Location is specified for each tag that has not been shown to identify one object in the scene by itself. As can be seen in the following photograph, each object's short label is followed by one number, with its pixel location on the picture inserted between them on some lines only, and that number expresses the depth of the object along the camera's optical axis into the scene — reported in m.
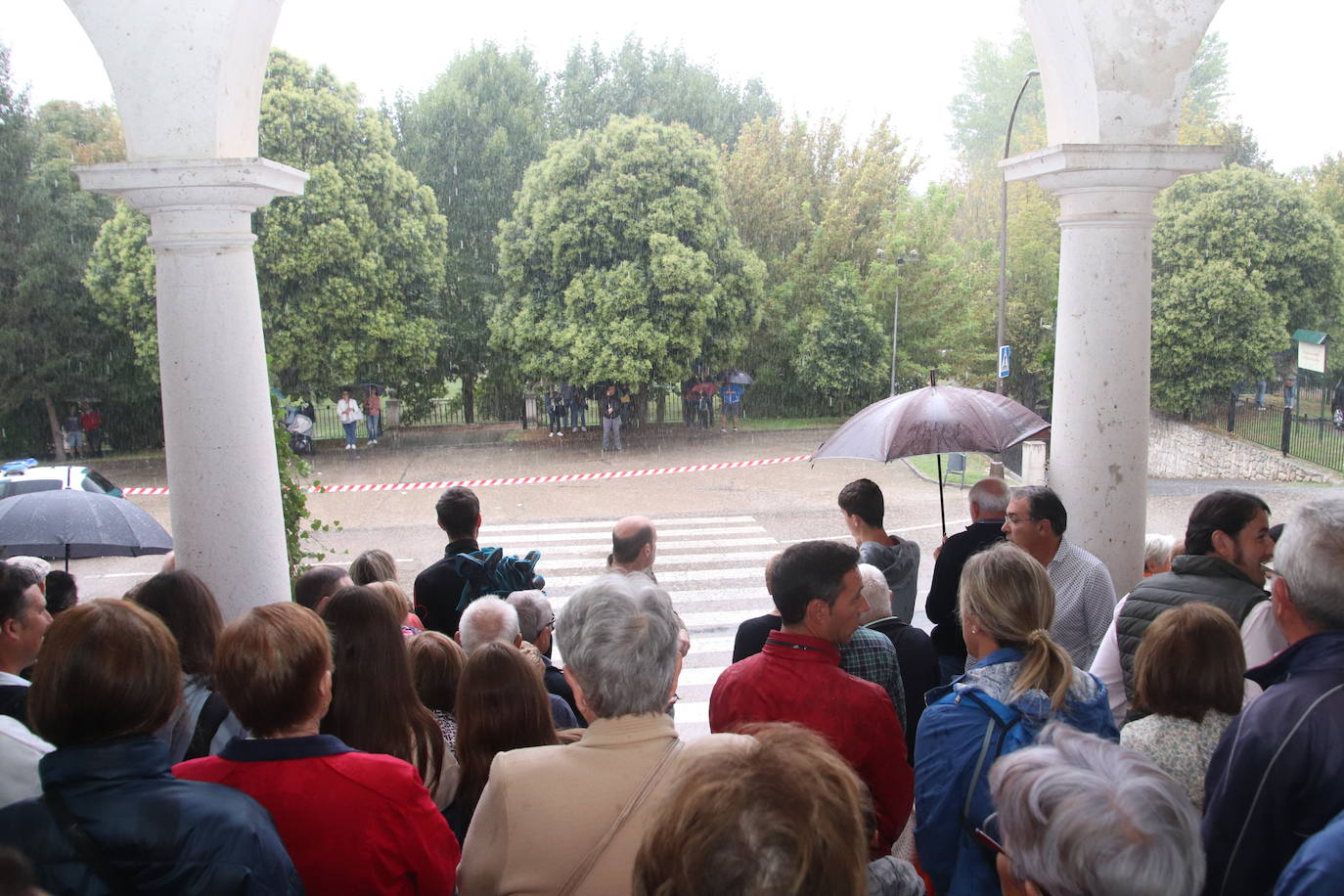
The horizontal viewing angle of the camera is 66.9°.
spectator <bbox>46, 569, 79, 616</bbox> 3.76
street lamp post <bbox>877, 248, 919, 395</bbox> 23.96
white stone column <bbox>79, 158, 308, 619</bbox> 4.62
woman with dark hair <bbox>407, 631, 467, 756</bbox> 3.18
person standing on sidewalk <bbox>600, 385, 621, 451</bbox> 22.19
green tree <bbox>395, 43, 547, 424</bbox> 26.72
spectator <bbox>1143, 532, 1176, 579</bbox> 5.30
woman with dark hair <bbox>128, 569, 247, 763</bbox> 2.92
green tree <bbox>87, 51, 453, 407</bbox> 21.59
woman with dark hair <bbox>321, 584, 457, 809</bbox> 2.76
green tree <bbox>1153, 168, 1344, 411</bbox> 20.97
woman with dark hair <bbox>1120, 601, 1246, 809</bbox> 2.60
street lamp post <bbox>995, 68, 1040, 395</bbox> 18.89
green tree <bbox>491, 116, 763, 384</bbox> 22.17
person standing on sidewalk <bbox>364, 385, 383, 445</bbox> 23.58
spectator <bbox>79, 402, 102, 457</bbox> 22.52
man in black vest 3.32
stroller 20.95
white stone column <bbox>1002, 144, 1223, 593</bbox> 4.73
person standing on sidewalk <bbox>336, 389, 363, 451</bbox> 22.67
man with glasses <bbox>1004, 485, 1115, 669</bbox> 4.14
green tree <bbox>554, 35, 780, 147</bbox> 35.03
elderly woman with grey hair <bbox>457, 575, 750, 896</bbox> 1.96
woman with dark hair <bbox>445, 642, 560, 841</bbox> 2.73
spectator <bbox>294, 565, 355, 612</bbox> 3.97
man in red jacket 2.66
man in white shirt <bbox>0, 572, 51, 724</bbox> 2.95
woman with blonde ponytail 2.38
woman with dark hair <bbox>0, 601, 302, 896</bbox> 1.85
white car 12.15
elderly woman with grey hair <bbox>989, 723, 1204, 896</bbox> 1.55
